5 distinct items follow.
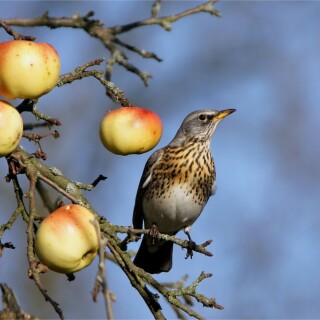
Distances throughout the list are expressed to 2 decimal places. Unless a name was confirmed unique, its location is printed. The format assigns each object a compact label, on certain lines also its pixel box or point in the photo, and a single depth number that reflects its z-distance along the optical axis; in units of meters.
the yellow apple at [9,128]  5.46
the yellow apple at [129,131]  6.35
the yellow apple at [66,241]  5.27
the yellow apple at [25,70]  5.53
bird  10.29
